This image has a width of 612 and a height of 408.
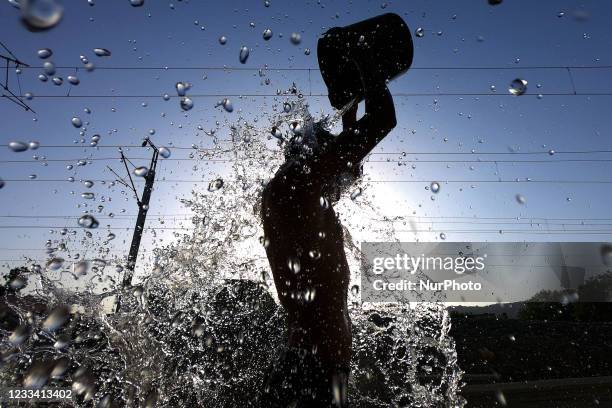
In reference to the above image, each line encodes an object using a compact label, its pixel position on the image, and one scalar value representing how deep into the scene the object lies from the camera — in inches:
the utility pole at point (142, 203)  520.2
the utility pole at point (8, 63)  237.2
